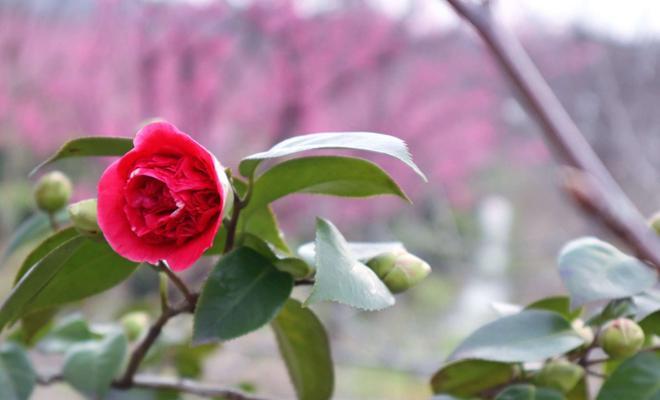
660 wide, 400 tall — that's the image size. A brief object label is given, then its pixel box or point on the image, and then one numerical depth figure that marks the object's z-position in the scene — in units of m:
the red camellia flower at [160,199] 0.76
